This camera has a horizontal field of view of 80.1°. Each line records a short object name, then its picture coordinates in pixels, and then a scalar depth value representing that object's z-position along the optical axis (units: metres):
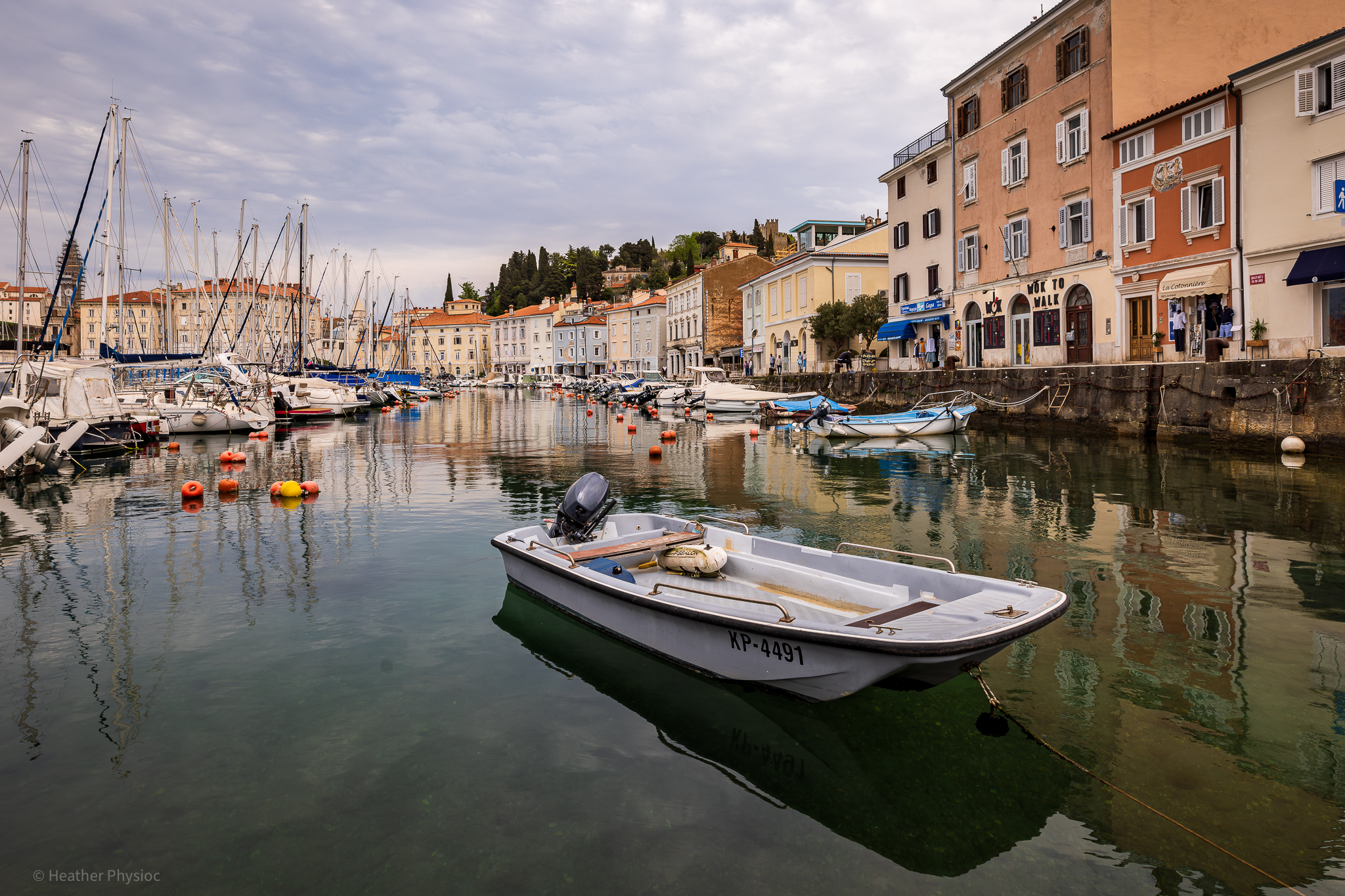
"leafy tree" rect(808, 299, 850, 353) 47.53
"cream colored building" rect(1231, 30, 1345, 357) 20.84
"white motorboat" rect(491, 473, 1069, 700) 5.38
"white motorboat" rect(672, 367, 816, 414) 43.81
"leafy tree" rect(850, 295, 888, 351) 47.19
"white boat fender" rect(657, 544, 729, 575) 8.33
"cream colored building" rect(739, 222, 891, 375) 52.38
